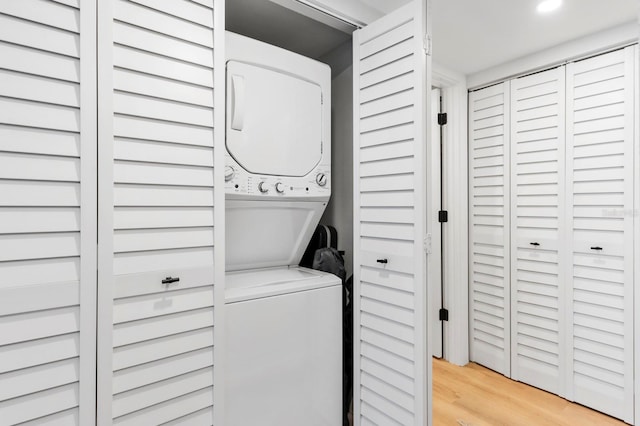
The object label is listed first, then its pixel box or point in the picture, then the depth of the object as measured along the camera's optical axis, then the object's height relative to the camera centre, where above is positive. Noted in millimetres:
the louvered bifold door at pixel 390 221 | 1487 -60
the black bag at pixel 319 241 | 2150 -212
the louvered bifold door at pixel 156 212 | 1066 -13
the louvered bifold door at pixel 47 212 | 927 -11
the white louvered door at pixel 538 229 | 2385 -148
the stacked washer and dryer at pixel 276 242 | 1455 -184
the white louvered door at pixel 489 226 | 2678 -146
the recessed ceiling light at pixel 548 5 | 1836 +1144
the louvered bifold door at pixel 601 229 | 2080 -130
